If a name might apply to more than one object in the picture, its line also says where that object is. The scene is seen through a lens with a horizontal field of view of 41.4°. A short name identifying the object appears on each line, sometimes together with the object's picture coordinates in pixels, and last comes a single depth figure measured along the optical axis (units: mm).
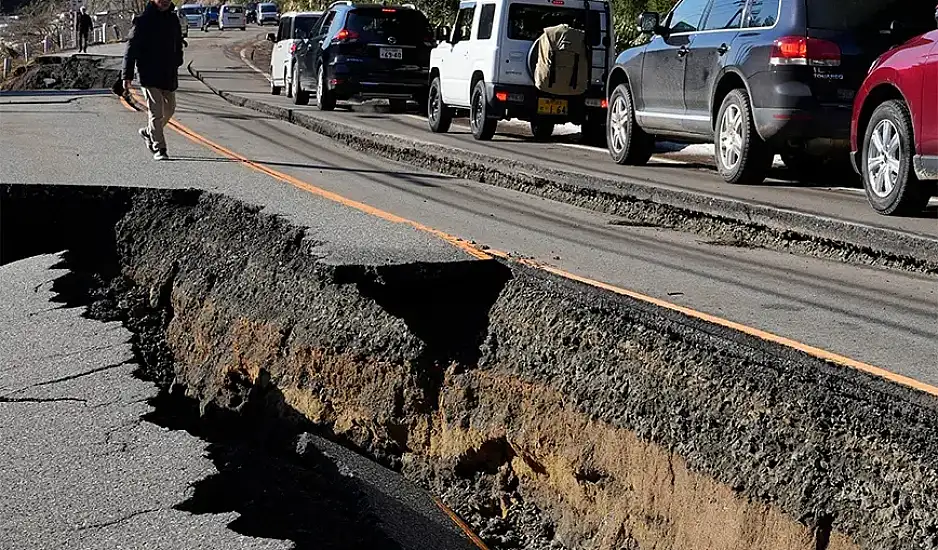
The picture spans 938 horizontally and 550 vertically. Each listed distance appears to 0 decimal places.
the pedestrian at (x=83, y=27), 49281
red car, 8117
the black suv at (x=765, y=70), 9953
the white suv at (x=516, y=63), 15898
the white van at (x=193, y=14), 81688
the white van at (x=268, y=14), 81812
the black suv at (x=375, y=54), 21156
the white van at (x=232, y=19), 77438
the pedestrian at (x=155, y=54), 13109
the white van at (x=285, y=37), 25797
